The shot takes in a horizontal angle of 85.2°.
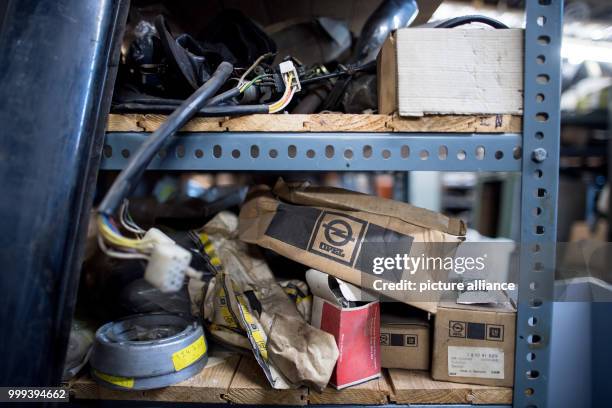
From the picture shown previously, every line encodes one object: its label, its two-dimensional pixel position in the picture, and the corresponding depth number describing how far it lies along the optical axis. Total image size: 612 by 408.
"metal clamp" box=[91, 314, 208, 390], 0.44
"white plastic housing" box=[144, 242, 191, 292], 0.30
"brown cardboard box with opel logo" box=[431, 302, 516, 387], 0.48
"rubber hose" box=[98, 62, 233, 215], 0.31
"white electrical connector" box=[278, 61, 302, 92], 0.50
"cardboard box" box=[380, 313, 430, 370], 0.52
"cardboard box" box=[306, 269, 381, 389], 0.47
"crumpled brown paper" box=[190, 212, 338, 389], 0.45
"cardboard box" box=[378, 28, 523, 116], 0.44
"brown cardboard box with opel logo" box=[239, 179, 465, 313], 0.49
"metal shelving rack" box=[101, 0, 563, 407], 0.45
